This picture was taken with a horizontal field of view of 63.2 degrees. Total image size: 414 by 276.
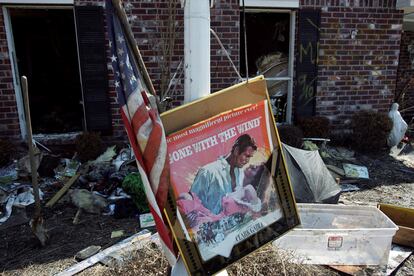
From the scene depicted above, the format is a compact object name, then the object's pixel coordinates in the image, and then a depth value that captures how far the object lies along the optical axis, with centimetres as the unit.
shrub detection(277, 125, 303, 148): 516
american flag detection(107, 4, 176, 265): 138
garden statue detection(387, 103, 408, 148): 585
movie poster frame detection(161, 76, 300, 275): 146
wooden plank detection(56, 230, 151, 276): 267
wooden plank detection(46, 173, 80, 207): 391
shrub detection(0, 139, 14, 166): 466
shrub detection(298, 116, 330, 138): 557
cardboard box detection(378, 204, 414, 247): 305
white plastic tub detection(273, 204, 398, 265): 251
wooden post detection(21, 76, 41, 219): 279
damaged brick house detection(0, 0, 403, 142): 481
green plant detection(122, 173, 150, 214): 374
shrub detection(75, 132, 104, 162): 484
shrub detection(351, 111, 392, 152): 553
